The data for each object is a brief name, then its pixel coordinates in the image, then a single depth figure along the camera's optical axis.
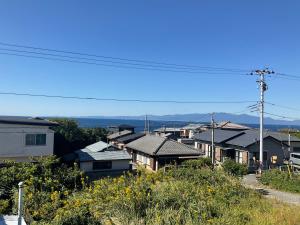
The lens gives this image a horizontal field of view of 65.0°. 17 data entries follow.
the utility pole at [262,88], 22.71
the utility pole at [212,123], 23.50
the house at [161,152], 23.58
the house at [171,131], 49.41
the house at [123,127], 43.17
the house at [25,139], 18.41
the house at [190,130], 51.00
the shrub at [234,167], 19.28
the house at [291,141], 26.74
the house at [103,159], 22.49
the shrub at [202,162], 19.14
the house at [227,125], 49.44
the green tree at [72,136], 27.60
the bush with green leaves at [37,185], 7.58
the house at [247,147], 25.18
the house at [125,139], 35.46
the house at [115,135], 37.64
